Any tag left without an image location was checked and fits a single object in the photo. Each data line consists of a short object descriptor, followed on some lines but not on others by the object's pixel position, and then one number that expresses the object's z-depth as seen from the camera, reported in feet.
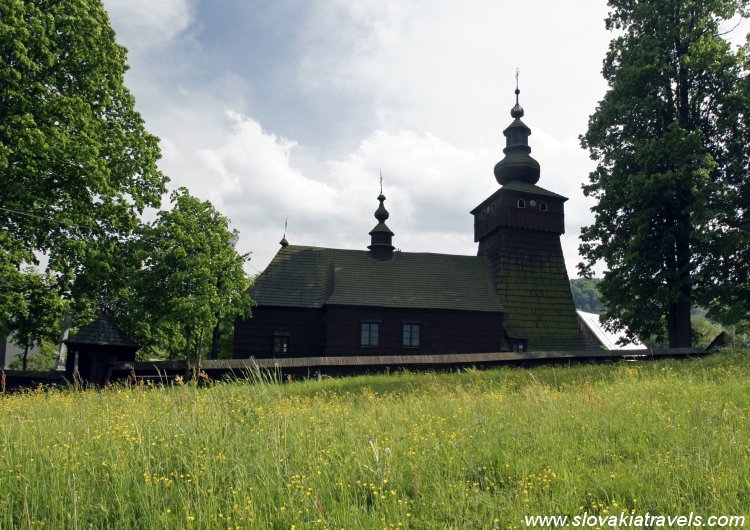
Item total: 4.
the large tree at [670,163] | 69.87
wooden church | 89.25
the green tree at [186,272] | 68.03
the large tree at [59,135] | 50.75
